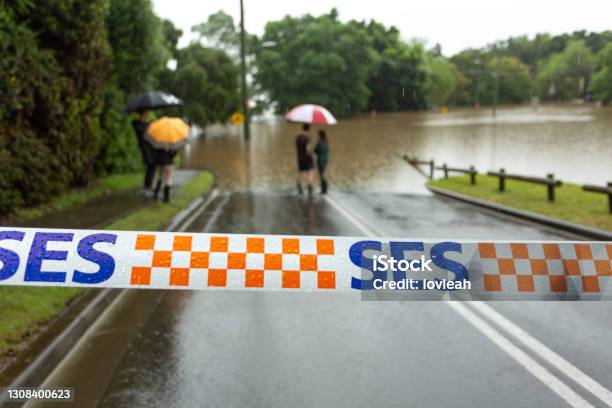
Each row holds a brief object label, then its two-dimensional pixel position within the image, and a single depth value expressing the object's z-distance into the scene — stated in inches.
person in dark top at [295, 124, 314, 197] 656.4
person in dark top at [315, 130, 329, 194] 687.1
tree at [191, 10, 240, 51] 3371.1
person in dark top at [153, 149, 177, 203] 540.7
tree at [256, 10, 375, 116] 3430.1
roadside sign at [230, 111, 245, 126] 1312.7
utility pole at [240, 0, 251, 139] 1408.7
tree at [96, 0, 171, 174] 676.7
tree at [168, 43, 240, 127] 1978.3
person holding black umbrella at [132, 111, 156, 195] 548.4
